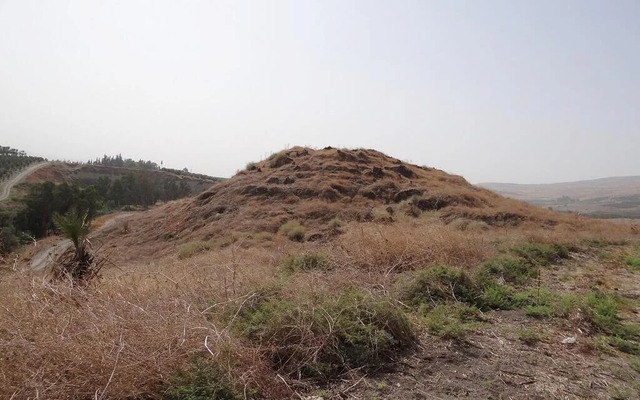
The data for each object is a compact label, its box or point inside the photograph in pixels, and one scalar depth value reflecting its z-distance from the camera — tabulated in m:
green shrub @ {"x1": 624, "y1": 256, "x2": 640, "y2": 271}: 7.92
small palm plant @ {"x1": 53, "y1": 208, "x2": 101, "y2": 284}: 4.70
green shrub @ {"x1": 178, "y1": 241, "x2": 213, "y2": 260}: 12.80
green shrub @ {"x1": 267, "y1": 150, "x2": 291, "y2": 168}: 23.47
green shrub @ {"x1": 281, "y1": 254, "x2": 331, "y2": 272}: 6.63
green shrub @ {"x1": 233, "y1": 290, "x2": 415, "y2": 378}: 3.29
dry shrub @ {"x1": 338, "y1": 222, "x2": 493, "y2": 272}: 6.72
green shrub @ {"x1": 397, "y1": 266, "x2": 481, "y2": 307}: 5.12
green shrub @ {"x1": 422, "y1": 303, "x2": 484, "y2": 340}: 4.05
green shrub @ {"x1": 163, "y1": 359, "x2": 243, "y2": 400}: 2.56
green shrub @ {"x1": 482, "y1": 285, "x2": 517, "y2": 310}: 5.20
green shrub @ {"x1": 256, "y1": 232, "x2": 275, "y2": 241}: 13.72
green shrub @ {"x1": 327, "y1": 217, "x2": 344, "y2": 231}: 14.42
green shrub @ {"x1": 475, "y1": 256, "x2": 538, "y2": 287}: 6.23
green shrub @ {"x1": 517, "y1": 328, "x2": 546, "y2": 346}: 4.09
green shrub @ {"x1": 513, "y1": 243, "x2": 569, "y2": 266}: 8.12
